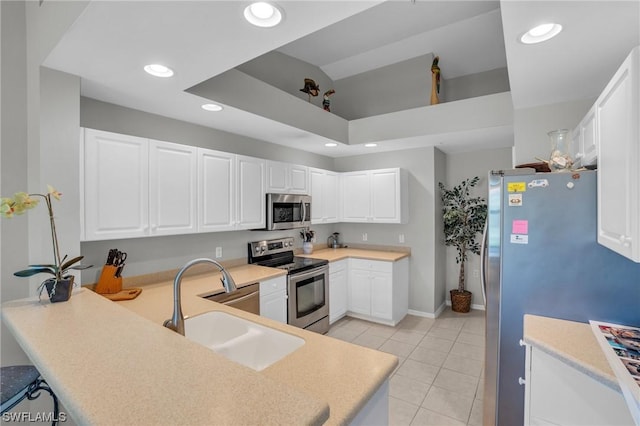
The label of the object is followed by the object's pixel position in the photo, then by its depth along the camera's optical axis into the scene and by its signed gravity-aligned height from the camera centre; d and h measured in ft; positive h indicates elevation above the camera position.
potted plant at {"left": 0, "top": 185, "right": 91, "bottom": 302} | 4.47 -0.97
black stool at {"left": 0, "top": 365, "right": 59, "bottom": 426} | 3.90 -2.46
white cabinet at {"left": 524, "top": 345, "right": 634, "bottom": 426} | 4.42 -3.02
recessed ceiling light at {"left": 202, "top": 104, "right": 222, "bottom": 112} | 8.12 +3.00
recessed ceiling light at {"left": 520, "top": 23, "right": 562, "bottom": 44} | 4.96 +3.18
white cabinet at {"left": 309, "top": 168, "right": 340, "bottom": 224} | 13.44 +0.84
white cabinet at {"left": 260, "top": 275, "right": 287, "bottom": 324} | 9.18 -2.83
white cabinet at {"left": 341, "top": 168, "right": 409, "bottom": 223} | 13.47 +0.78
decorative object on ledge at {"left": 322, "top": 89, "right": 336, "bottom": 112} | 13.35 +4.99
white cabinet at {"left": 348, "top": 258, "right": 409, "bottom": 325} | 12.65 -3.53
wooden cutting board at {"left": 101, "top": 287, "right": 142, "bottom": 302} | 6.95 -2.02
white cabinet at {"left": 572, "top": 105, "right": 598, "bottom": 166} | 5.57 +1.56
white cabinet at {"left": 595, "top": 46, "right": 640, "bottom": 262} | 3.68 +0.75
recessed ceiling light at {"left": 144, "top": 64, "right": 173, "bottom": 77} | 5.94 +3.00
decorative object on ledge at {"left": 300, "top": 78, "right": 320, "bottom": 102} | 12.52 +5.41
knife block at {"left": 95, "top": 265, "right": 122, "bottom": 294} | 7.13 -1.72
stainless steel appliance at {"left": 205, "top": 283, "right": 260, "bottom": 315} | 7.94 -2.46
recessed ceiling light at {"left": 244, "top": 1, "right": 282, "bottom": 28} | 4.22 +3.00
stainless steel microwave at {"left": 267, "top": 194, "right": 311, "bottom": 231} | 10.93 +0.04
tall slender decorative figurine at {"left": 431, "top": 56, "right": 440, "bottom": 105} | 12.16 +5.73
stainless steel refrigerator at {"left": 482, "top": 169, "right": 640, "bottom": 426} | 5.38 -1.13
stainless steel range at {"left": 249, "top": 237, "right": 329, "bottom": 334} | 10.37 -2.60
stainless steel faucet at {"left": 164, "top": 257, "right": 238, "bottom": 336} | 4.18 -1.20
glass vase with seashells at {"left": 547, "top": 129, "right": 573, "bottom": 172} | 6.08 +1.33
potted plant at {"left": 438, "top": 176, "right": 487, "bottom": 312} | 13.85 -0.52
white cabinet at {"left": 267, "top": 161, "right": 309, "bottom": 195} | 11.16 +1.40
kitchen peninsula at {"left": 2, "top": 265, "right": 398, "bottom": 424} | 2.18 -1.51
